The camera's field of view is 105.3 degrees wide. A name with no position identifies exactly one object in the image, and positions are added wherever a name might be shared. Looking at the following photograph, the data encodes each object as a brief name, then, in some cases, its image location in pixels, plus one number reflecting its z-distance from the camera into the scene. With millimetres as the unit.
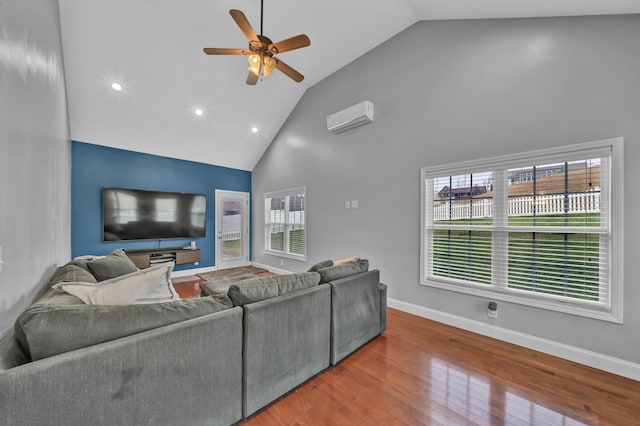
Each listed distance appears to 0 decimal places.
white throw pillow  1406
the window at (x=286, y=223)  5043
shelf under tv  4430
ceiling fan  2391
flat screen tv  4449
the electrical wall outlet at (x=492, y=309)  2606
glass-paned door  5867
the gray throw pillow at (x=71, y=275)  1837
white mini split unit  3662
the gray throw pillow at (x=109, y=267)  2416
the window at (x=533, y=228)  2104
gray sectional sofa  958
